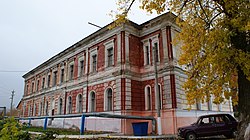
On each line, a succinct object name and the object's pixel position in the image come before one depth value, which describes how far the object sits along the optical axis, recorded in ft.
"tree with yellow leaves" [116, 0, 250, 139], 28.47
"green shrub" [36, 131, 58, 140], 17.98
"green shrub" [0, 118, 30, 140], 16.08
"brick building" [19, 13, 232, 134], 53.67
